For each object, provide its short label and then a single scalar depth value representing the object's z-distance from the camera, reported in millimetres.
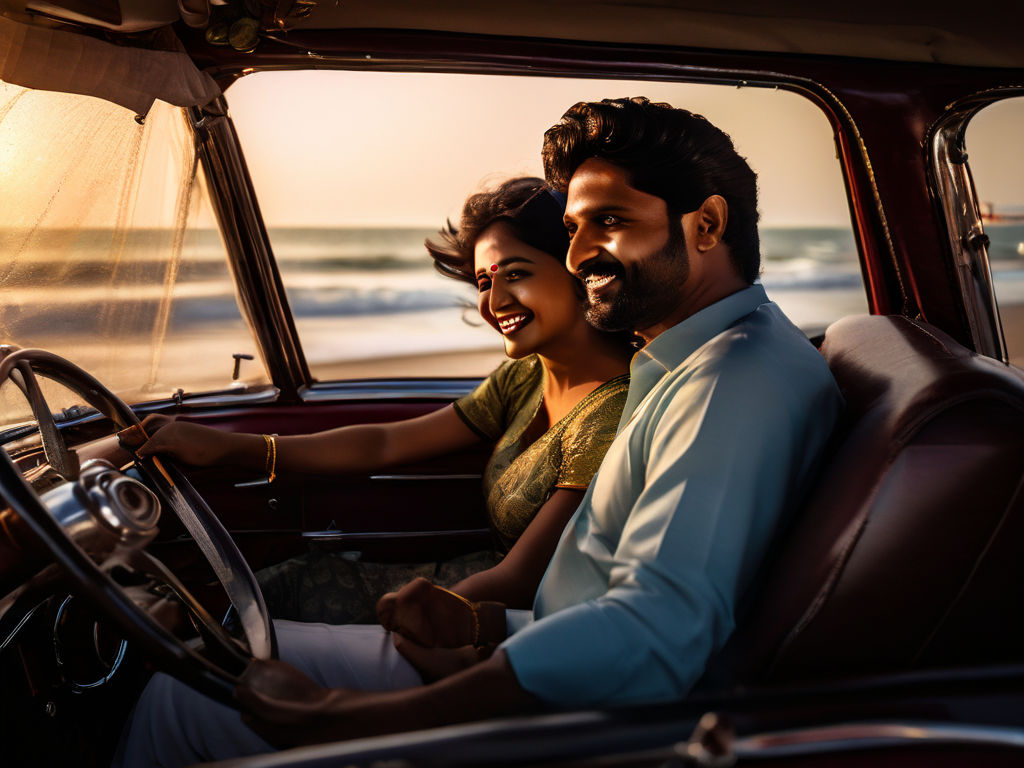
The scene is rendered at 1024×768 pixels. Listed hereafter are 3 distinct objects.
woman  1782
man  1077
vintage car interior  1023
